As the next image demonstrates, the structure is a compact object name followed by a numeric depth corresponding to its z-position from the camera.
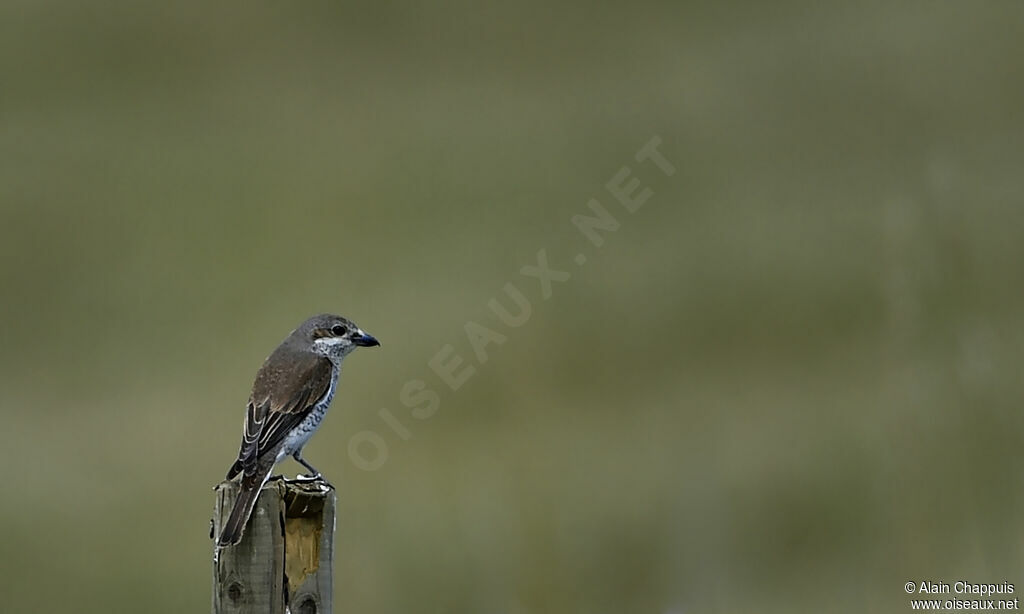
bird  13.41
